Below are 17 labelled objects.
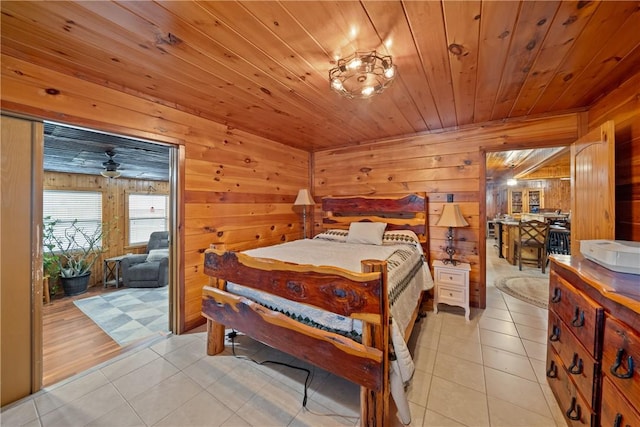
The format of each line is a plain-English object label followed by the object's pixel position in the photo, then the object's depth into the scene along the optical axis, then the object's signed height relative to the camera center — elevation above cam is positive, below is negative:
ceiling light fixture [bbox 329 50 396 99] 1.57 +0.99
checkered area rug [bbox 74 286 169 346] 2.68 -1.32
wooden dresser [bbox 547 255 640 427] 0.84 -0.55
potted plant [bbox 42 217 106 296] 4.30 -0.69
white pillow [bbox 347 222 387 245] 2.99 -0.24
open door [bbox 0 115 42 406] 1.54 -0.29
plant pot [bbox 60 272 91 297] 4.26 -1.25
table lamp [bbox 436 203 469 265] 2.75 -0.06
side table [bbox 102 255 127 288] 4.69 -1.17
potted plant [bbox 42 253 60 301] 4.16 -1.01
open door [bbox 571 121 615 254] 1.76 +0.23
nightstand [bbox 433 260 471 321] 2.64 -0.79
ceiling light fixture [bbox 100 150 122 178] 3.65 +0.69
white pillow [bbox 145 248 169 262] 4.59 -0.79
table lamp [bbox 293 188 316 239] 3.67 +0.23
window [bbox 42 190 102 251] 4.52 +0.10
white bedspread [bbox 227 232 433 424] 1.34 -0.57
